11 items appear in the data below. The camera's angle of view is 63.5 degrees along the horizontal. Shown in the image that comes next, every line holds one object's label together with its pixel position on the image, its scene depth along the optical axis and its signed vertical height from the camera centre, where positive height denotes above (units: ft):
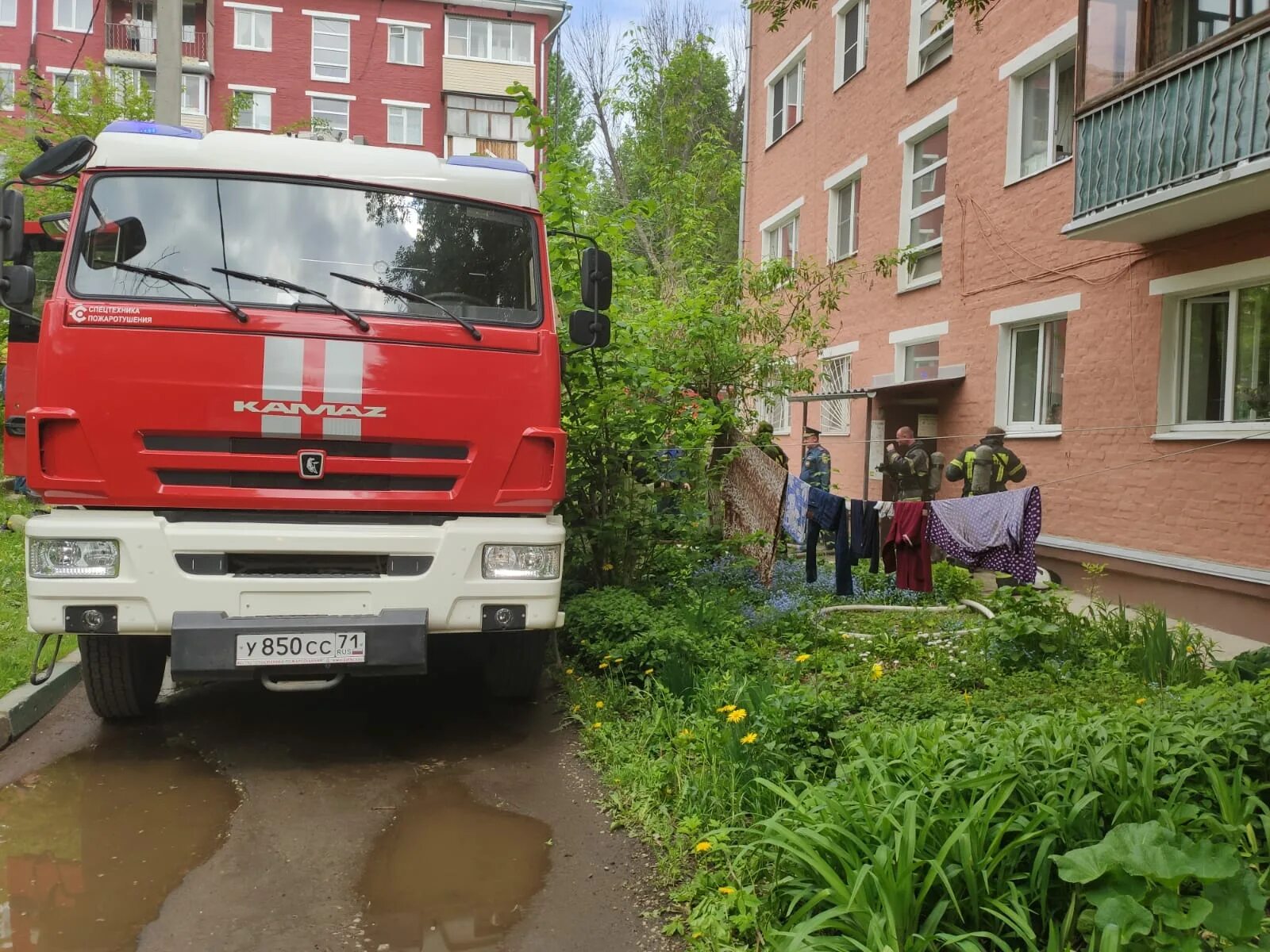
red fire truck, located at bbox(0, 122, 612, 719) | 14.83 +0.17
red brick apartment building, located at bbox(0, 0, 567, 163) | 111.65 +41.94
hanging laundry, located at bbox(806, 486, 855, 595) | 26.61 -2.01
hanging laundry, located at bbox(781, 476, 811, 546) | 28.43 -1.80
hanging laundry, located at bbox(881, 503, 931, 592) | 25.52 -2.48
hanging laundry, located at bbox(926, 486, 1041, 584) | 24.38 -1.90
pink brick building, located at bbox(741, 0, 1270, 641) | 27.94 +6.67
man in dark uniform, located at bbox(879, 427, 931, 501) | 39.37 -0.80
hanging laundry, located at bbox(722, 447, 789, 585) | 29.89 -1.68
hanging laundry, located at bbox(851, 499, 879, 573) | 26.18 -2.09
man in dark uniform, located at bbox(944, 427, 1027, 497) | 33.88 -0.48
